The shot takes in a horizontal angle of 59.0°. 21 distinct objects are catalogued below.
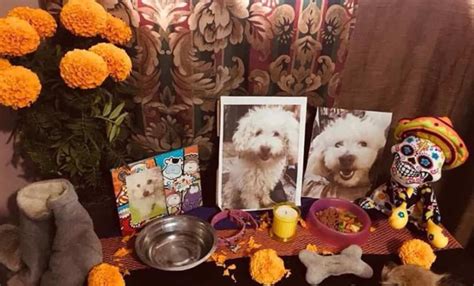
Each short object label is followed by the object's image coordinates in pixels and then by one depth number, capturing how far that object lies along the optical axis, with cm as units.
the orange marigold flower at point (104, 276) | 89
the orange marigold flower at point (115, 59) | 86
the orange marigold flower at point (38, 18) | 86
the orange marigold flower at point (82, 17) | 84
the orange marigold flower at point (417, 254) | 104
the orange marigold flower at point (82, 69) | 80
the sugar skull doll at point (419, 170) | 104
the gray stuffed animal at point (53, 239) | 88
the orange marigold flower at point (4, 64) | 81
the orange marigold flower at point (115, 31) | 91
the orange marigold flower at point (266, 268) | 97
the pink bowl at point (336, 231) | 110
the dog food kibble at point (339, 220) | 114
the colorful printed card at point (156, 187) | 107
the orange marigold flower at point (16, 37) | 79
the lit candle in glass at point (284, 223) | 109
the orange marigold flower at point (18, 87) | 79
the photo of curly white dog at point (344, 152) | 120
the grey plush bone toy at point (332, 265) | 100
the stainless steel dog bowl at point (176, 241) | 104
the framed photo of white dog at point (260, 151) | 114
